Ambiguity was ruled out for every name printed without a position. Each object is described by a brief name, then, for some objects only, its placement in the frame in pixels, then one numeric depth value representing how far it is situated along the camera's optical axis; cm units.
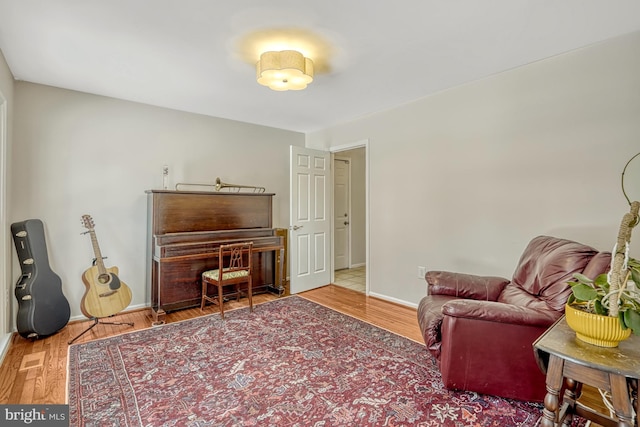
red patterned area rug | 173
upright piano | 333
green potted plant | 126
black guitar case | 266
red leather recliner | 176
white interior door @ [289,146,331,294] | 416
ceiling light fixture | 224
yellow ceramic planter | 127
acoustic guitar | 288
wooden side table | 118
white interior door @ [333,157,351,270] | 575
